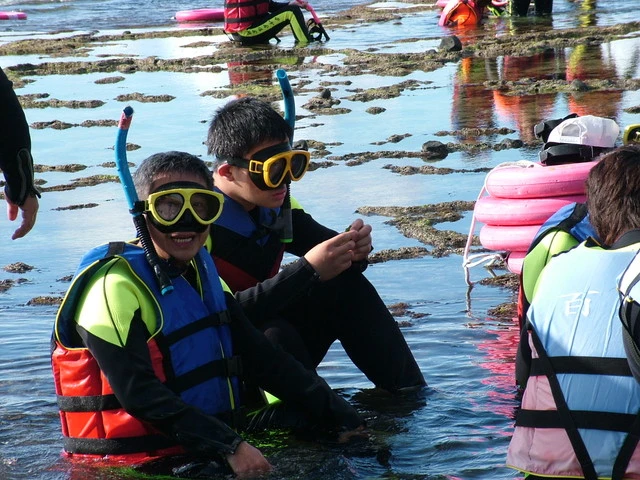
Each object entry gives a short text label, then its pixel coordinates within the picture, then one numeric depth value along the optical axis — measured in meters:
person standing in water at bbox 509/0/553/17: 34.24
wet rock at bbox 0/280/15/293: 10.88
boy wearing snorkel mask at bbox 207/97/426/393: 6.76
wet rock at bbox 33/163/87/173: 15.90
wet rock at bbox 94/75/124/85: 24.66
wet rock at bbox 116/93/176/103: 21.66
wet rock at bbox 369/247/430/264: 11.11
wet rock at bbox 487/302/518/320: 9.41
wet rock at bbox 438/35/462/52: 26.09
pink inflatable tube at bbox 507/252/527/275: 9.73
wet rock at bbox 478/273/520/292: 10.27
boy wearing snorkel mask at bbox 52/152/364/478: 5.59
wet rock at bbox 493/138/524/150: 15.21
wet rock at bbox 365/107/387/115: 18.75
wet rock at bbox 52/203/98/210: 13.89
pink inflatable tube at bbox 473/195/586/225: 9.41
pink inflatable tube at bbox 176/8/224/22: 39.60
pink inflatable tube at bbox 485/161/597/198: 9.24
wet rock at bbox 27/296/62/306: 10.33
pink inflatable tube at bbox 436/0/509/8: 34.84
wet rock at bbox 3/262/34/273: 11.45
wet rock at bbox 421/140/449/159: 15.04
